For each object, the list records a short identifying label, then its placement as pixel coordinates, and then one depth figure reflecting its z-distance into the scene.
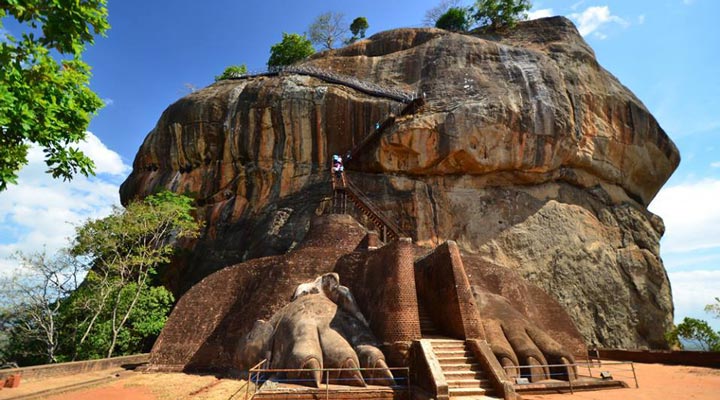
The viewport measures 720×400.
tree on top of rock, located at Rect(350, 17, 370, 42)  47.12
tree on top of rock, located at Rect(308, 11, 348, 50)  43.19
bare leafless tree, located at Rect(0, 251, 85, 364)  15.18
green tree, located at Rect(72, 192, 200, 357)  16.30
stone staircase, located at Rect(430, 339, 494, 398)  7.82
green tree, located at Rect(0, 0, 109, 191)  5.54
